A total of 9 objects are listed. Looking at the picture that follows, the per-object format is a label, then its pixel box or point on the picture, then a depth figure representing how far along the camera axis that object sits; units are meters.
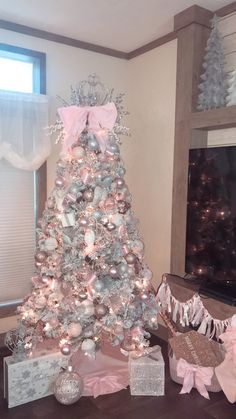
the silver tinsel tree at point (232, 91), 2.29
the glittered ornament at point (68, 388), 2.01
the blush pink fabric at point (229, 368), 2.03
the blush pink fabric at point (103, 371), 2.19
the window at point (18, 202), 2.75
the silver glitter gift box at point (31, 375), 2.02
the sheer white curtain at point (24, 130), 2.58
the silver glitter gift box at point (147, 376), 2.12
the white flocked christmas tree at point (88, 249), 2.16
